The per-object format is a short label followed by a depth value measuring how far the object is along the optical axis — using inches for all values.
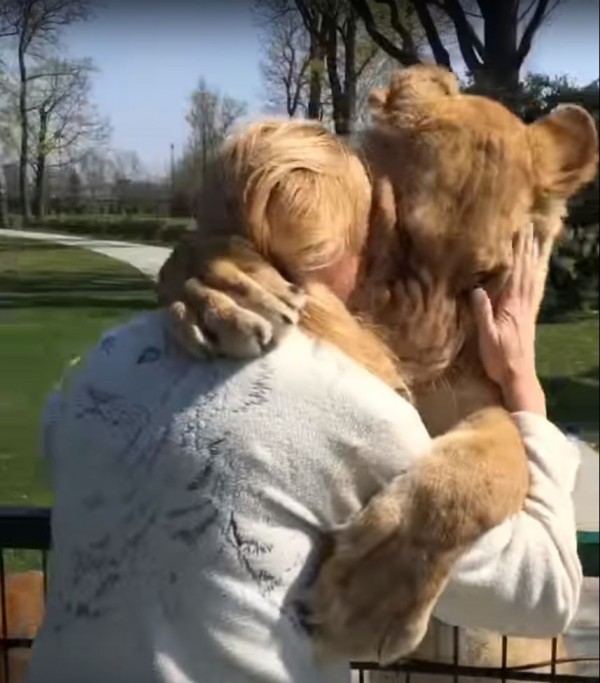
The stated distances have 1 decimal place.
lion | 35.5
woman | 34.6
